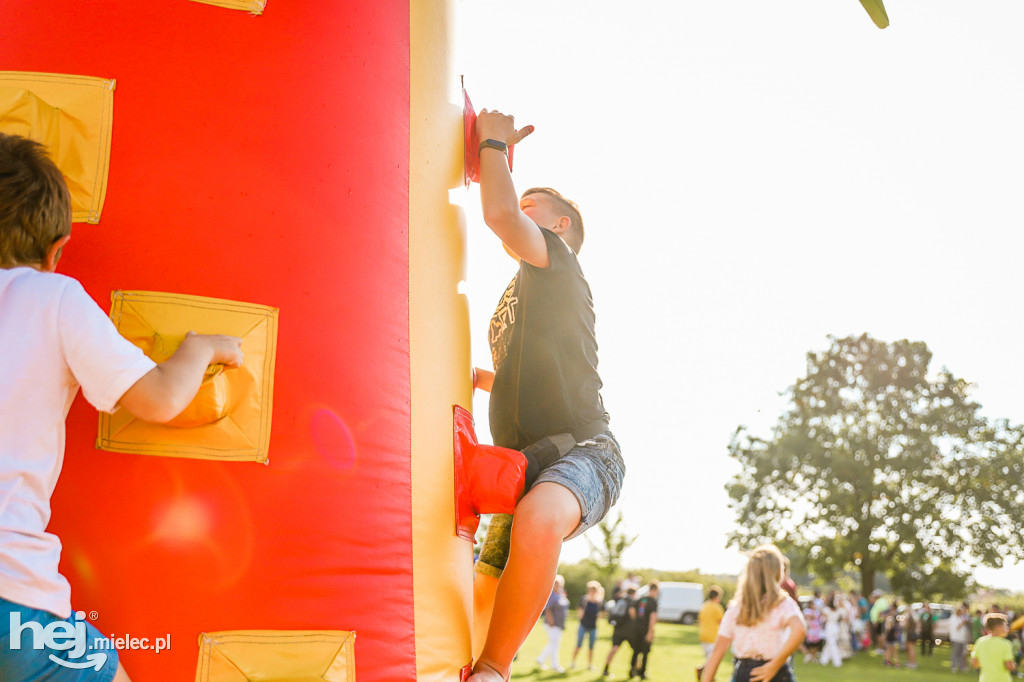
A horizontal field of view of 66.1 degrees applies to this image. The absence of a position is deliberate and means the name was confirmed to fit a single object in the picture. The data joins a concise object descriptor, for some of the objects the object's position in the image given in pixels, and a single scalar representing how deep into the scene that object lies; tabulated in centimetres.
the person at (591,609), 1409
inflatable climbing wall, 204
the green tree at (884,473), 2961
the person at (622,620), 1315
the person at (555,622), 1383
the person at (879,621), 2197
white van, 3356
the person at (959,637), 1823
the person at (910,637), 1897
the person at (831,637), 1730
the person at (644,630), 1307
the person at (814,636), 1780
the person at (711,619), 1115
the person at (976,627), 2114
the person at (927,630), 2288
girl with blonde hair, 494
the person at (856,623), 2097
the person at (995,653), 888
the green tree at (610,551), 3972
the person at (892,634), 1906
